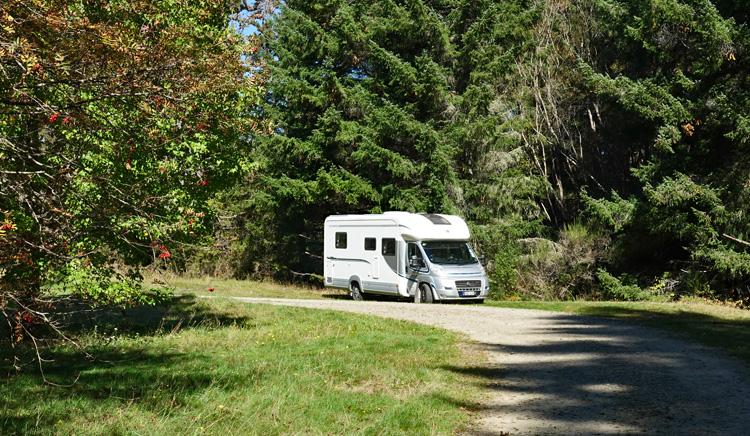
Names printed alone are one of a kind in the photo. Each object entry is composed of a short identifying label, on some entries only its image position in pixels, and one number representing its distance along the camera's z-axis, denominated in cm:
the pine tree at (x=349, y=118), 2970
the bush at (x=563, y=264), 2992
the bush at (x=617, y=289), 2738
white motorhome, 2266
